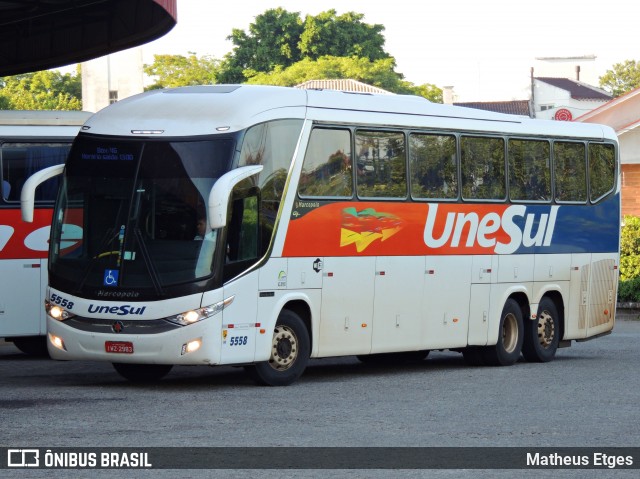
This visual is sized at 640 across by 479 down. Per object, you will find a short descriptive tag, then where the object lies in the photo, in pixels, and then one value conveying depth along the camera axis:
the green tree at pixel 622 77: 133.25
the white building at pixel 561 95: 120.94
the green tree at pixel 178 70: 116.81
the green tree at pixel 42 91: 113.44
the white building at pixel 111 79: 106.06
